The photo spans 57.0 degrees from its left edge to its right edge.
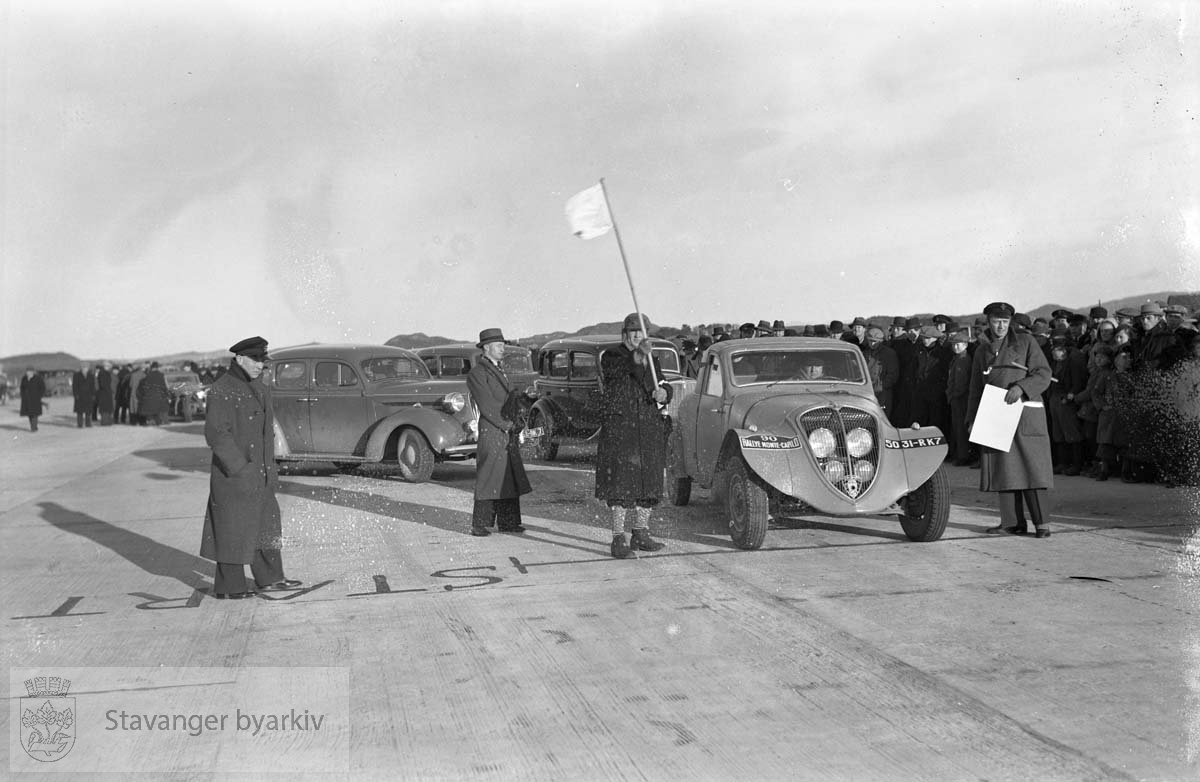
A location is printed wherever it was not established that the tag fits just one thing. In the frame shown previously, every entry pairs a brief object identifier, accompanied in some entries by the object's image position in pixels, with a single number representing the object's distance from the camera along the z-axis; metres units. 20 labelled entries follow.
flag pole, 9.84
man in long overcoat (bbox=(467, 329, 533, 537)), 9.80
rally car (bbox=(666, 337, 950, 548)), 8.62
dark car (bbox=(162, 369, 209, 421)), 34.78
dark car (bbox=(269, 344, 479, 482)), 14.62
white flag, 10.32
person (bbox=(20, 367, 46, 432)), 30.42
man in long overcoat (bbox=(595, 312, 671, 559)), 8.48
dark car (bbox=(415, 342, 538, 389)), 20.72
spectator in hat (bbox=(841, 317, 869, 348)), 16.52
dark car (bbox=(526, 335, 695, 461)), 16.44
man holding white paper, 8.97
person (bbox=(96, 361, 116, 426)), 32.69
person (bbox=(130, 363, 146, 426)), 32.44
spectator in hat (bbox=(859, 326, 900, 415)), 15.60
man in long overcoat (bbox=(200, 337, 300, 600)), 7.39
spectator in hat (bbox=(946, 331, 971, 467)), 14.23
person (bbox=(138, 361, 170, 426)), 31.98
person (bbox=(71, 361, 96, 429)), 32.12
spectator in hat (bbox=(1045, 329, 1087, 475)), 12.83
